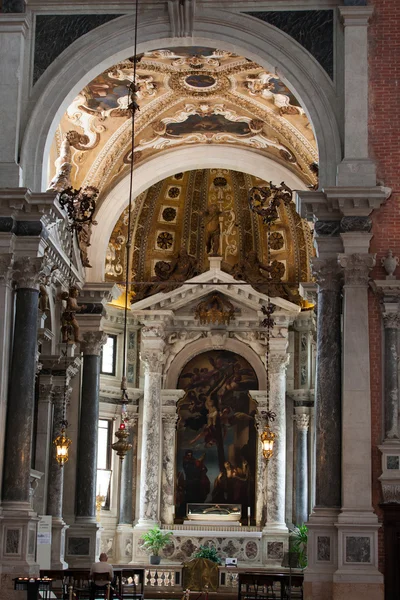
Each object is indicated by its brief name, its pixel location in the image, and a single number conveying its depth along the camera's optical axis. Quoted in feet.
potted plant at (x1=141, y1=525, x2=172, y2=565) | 89.97
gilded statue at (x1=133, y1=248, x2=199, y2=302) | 98.68
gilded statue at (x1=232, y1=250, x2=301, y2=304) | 98.07
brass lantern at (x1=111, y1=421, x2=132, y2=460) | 54.70
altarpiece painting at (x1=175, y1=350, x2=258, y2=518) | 96.02
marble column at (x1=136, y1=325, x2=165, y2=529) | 93.56
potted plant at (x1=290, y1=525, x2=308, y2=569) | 89.76
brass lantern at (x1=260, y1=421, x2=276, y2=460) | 73.56
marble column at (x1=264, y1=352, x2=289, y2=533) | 92.73
